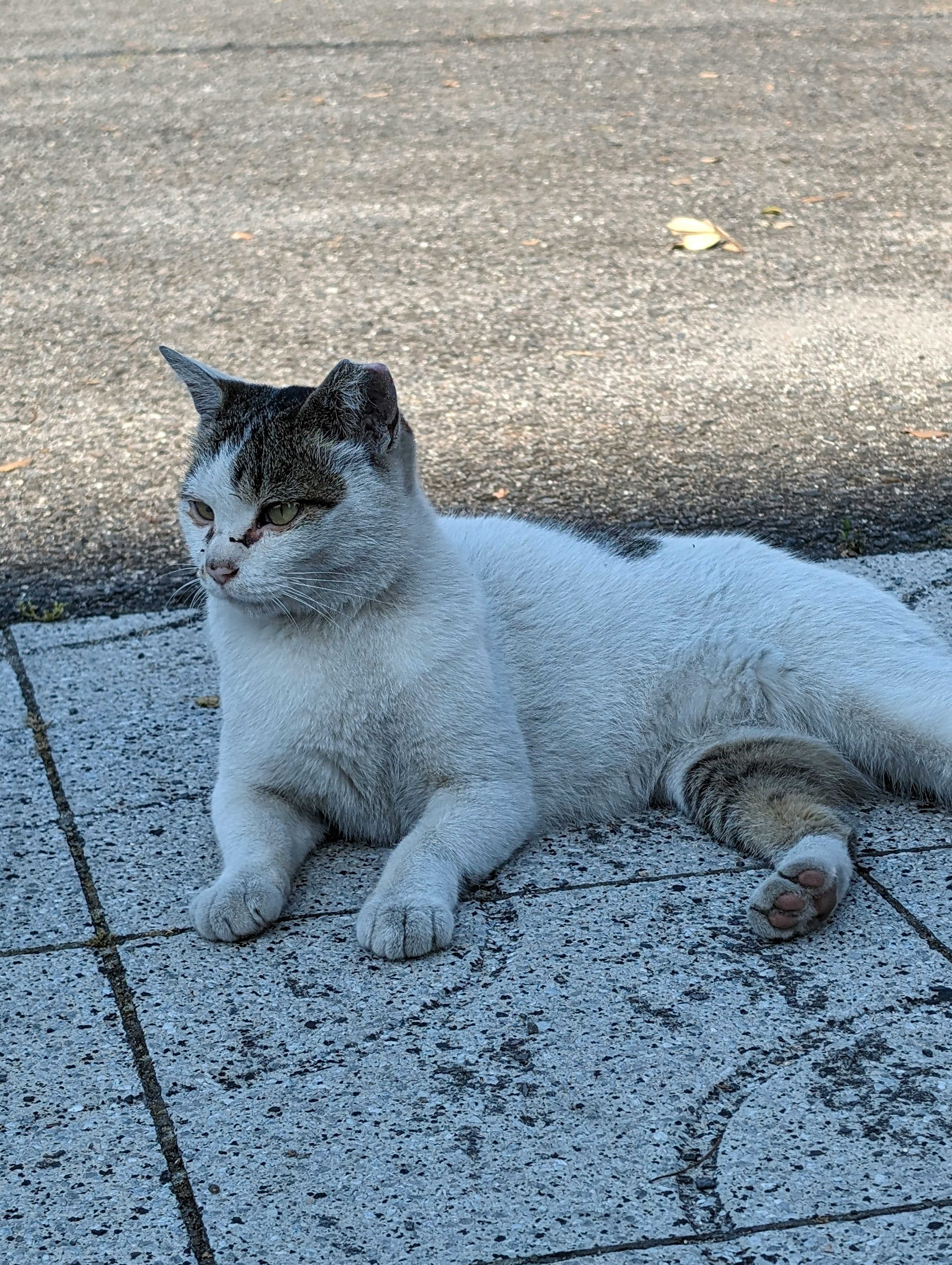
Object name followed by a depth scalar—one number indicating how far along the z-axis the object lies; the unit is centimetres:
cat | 298
